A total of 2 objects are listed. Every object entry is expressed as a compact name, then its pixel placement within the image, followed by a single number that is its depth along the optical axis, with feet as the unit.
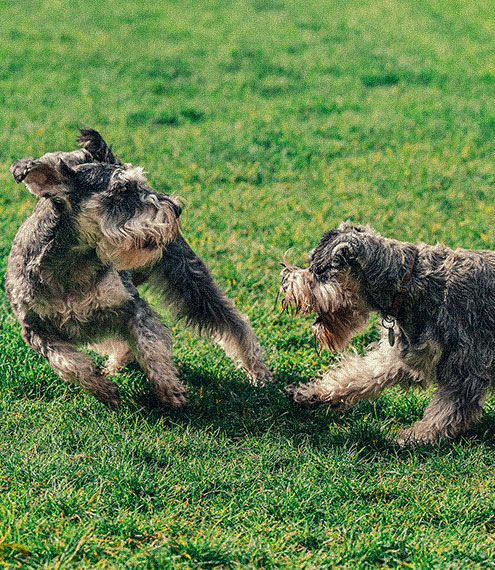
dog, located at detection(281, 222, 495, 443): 31.96
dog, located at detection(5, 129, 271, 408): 32.24
